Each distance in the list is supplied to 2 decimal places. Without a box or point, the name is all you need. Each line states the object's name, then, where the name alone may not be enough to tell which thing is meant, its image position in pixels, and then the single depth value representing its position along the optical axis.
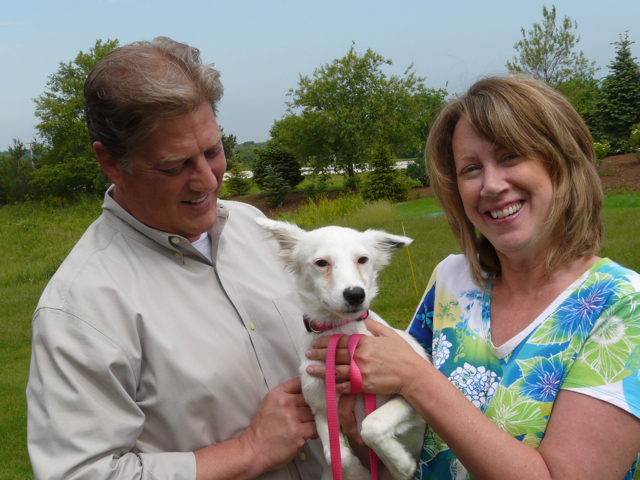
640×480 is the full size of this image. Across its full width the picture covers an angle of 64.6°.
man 1.63
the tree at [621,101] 21.58
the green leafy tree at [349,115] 31.23
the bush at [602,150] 18.00
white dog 2.01
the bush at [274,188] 25.92
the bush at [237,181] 29.92
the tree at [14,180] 30.83
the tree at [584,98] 22.97
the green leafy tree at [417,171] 27.36
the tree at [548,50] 26.50
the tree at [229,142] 39.74
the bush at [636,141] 17.52
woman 1.52
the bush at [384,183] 22.25
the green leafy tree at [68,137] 29.58
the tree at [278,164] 29.47
